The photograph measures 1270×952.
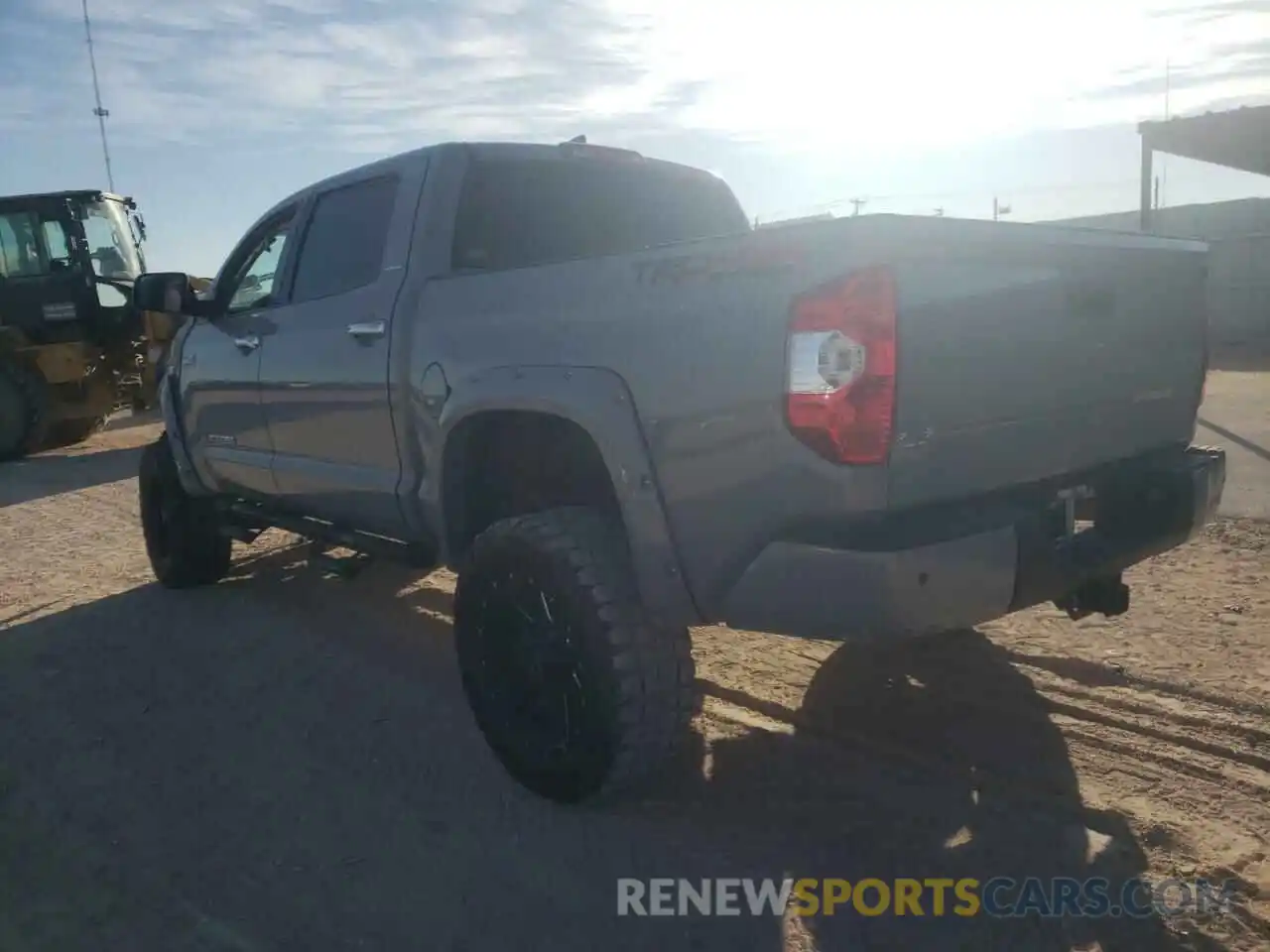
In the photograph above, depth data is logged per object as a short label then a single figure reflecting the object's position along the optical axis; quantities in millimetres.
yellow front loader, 11727
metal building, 15484
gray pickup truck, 2457
